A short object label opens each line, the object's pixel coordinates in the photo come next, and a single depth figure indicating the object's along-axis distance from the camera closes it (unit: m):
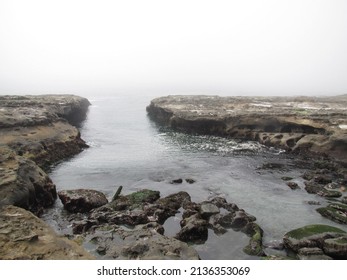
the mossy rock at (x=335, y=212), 24.72
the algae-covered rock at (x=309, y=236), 20.12
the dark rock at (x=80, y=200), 26.39
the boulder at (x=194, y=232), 21.77
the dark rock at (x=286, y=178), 34.75
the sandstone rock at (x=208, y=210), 25.12
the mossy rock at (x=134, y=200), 26.39
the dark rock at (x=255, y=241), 19.88
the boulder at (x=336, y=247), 18.92
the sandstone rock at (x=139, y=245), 17.42
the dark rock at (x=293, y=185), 32.02
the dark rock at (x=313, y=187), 30.79
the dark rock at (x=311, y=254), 18.81
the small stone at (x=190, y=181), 34.09
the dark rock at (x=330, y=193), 29.72
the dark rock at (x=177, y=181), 34.18
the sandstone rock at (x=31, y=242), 14.47
